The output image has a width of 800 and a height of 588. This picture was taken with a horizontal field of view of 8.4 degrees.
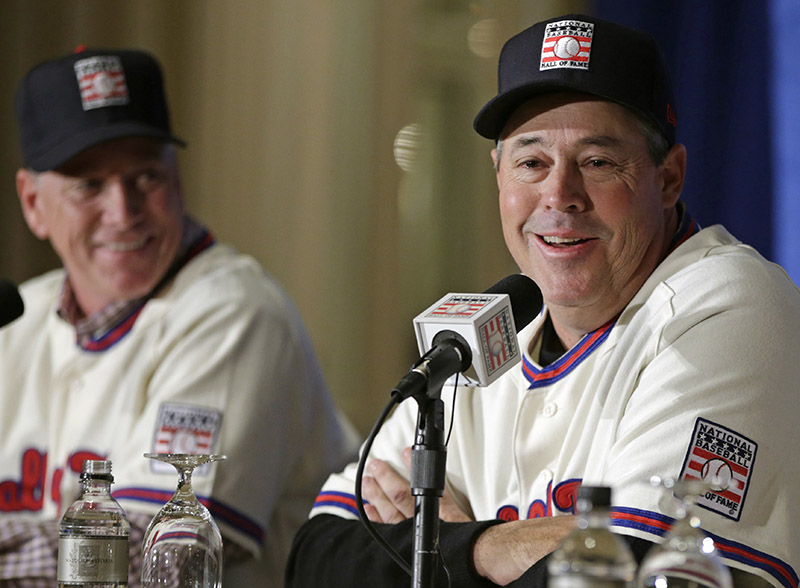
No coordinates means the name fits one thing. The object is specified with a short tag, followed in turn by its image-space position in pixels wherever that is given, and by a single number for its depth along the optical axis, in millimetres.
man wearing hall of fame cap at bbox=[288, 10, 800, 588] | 5873
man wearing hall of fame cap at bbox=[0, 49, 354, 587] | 6626
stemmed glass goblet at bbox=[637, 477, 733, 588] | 5346
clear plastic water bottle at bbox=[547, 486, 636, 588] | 5047
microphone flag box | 5611
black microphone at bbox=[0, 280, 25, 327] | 5932
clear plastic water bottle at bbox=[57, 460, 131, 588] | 5806
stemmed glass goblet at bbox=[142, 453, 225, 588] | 5771
